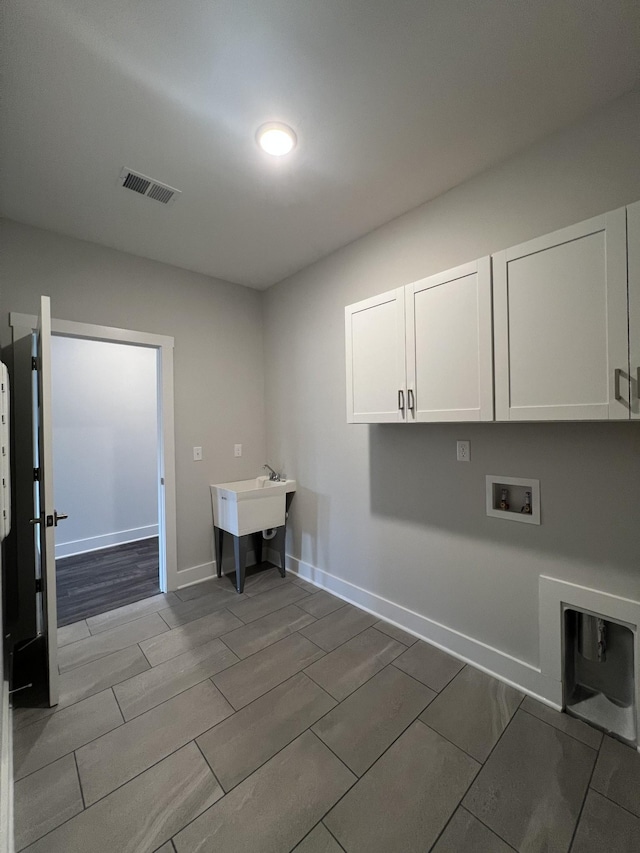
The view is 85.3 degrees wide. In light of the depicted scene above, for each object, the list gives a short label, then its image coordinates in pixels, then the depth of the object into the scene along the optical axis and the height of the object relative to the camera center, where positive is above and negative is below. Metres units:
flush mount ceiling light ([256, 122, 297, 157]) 1.59 +1.36
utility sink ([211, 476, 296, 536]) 2.82 -0.68
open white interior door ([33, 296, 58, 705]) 1.69 -0.42
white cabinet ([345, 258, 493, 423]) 1.66 +0.39
